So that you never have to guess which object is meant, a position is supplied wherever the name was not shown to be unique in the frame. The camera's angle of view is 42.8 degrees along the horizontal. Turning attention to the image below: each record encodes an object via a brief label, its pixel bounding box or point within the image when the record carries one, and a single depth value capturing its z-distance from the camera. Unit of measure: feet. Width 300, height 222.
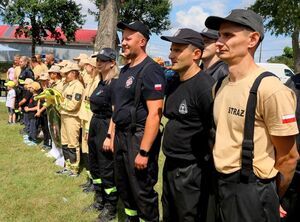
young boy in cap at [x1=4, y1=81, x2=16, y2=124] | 38.32
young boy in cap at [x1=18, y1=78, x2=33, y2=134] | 31.65
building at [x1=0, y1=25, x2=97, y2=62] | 178.19
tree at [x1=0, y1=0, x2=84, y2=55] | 107.34
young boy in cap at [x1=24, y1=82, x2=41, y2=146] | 29.40
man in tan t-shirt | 7.41
